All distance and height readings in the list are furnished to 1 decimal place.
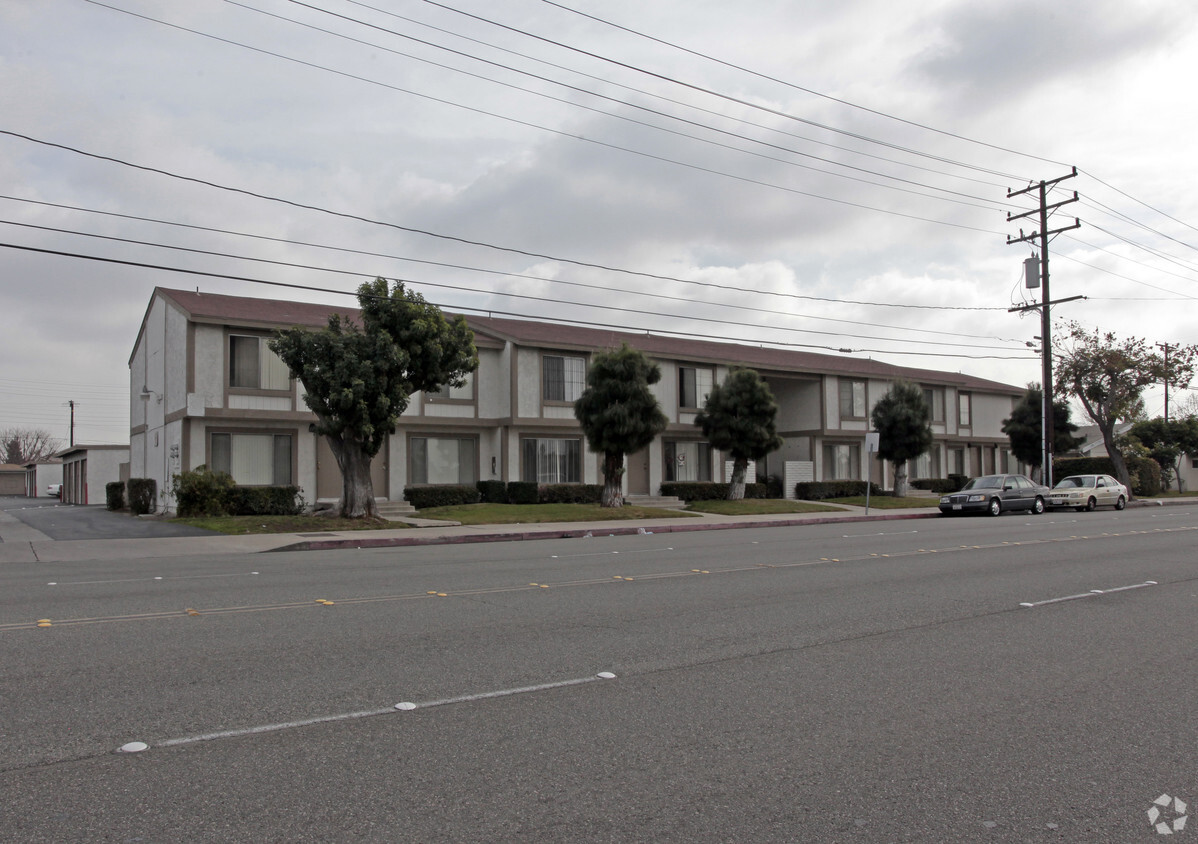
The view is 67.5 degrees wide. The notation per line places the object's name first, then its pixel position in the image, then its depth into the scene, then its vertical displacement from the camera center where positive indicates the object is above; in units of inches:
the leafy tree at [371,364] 889.5 +91.0
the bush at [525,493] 1264.8 -56.3
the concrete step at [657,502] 1360.7 -75.2
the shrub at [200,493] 1007.0 -43.2
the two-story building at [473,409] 1107.9 +64.2
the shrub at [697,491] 1419.8 -61.5
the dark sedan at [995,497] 1234.0 -64.7
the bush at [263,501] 1058.7 -56.7
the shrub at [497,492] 1272.1 -55.1
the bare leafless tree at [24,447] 4790.8 +45.7
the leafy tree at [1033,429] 1827.0 +45.9
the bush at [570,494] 1280.8 -59.6
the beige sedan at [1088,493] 1380.4 -67.0
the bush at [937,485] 1791.3 -68.2
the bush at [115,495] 1376.7 -63.1
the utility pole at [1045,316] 1434.5 +219.3
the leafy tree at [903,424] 1529.3 +47.3
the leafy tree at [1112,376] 1640.0 +137.5
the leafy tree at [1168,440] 2137.1 +25.0
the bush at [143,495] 1207.6 -55.2
